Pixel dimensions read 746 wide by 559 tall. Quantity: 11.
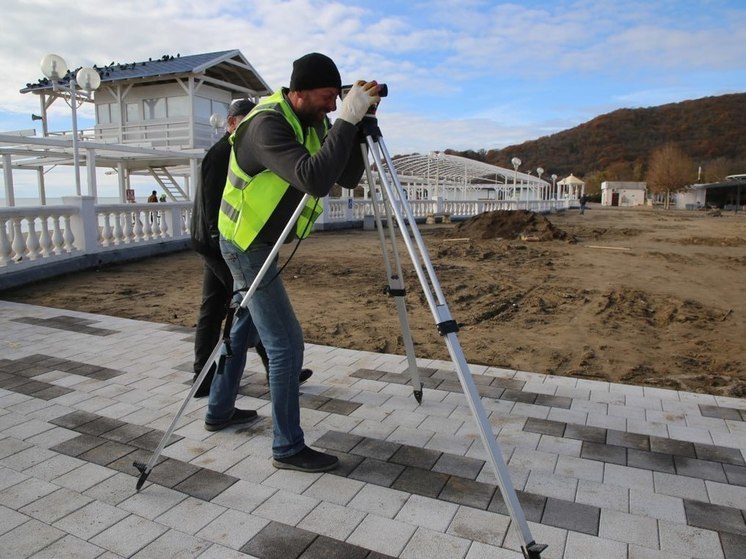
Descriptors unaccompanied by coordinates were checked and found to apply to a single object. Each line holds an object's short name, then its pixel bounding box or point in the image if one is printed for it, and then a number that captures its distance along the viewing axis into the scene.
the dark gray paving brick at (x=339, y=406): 3.63
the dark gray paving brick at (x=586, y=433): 3.23
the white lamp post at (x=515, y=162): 32.78
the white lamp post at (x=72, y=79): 9.70
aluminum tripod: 1.96
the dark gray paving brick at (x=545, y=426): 3.31
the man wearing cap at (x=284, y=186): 2.27
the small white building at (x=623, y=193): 80.94
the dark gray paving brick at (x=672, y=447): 3.05
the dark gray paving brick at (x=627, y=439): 3.14
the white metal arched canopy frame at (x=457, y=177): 32.84
